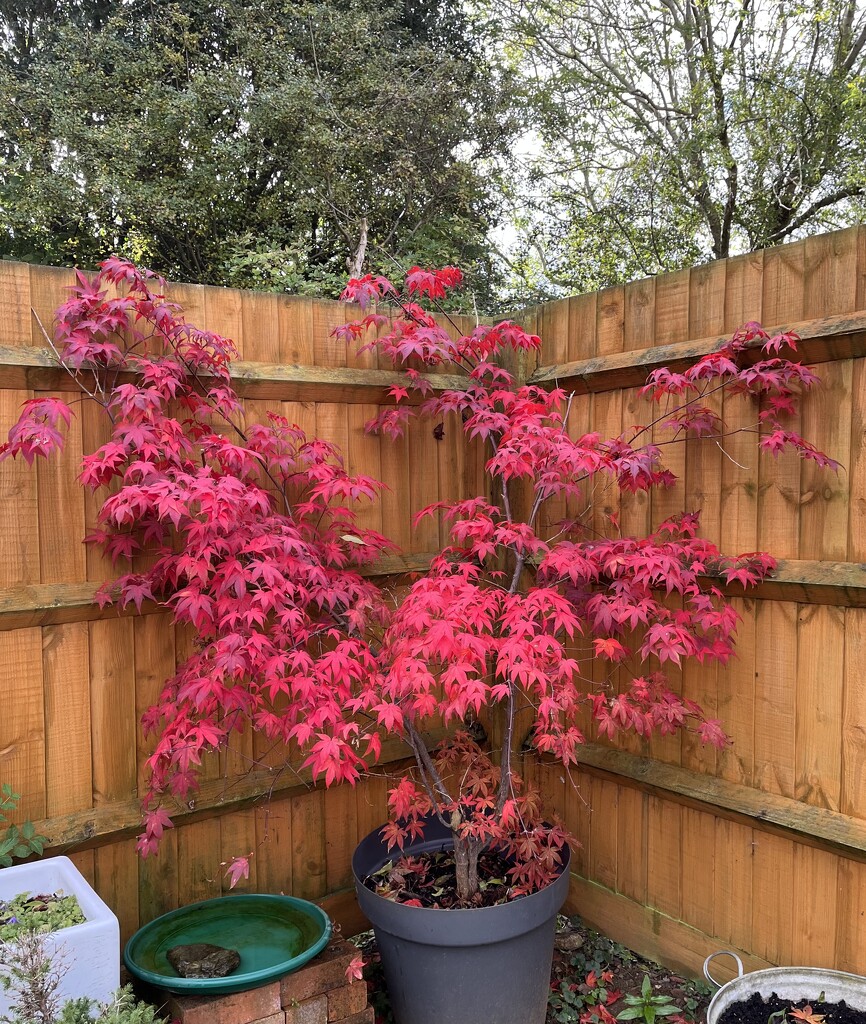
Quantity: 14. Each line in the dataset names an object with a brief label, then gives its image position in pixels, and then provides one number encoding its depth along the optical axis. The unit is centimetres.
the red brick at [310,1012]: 216
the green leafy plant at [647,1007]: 252
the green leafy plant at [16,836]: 217
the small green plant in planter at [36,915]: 172
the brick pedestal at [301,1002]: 203
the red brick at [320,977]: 215
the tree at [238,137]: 769
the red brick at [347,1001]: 222
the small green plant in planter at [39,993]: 156
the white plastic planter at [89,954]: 168
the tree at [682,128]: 736
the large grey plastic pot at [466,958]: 226
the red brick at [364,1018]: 226
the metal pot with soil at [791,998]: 214
